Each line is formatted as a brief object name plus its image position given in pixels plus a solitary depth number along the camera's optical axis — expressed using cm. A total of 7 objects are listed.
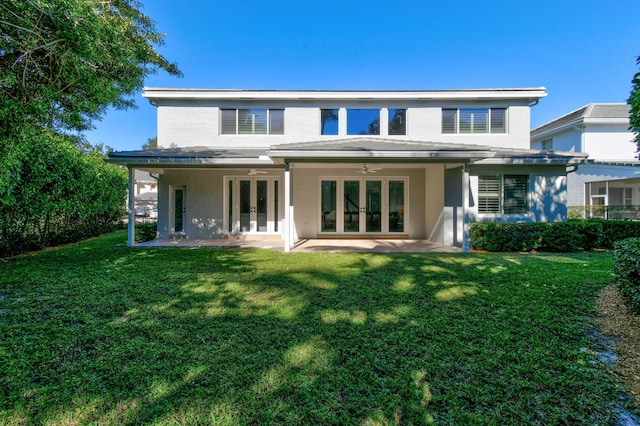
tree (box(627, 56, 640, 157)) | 393
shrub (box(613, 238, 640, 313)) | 374
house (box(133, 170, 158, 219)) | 2561
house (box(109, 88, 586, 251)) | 1097
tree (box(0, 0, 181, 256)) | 445
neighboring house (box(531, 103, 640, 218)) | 1597
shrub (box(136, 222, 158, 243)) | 1101
